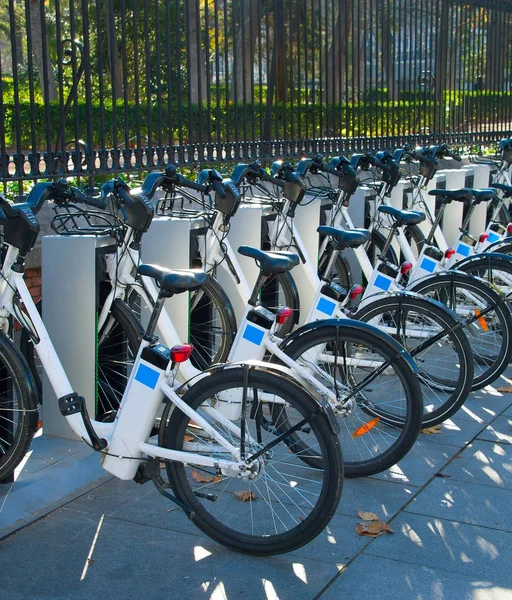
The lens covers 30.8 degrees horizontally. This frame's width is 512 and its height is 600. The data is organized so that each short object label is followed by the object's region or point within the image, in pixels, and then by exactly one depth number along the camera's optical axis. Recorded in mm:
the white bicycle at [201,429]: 3662
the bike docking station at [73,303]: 4789
